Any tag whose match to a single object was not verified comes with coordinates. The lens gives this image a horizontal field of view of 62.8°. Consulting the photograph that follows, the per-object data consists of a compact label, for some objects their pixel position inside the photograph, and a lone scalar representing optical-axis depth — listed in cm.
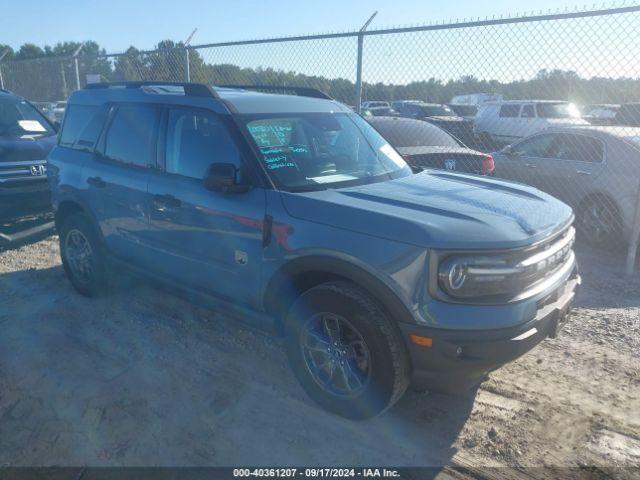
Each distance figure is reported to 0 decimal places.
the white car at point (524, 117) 1606
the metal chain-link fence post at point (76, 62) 1016
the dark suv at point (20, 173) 635
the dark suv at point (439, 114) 1547
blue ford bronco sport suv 275
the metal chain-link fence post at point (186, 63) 856
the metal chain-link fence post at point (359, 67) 656
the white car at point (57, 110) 2076
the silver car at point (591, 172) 614
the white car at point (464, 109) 2300
